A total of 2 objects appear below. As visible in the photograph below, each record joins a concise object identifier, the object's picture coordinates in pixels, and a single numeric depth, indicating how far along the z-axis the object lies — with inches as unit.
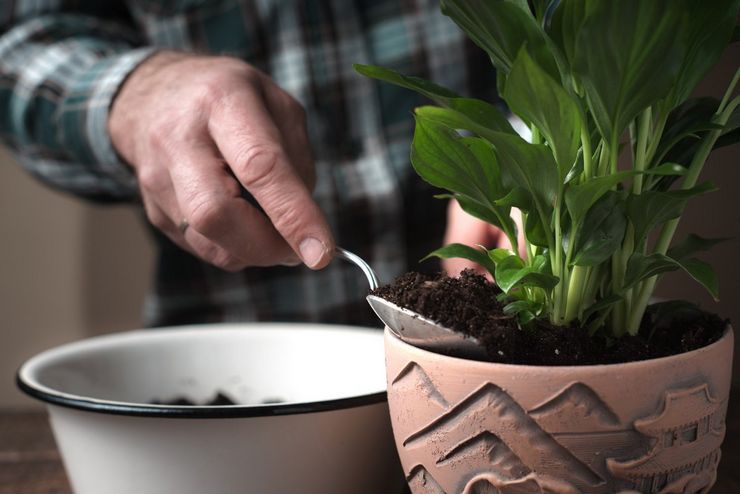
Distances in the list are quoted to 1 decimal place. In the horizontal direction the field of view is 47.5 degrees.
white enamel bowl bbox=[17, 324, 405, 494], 17.7
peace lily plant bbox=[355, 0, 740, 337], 12.6
